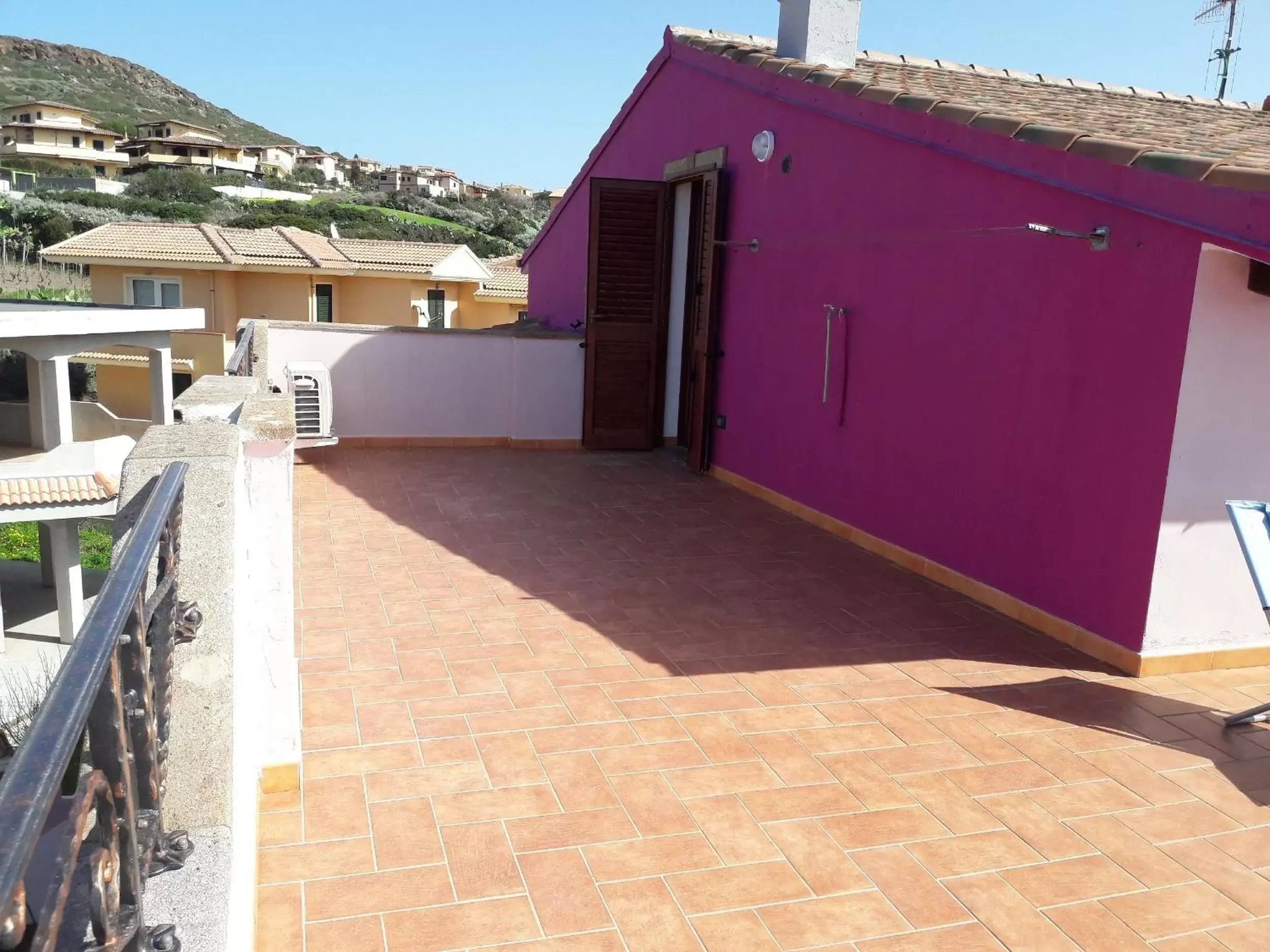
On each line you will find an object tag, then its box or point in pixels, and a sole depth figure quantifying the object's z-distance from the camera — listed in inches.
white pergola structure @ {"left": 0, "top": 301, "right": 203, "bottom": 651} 567.2
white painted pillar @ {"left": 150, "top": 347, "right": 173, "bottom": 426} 686.5
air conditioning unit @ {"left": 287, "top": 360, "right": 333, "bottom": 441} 333.4
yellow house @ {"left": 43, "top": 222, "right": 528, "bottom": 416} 1079.0
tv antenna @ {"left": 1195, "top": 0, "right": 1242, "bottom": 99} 426.9
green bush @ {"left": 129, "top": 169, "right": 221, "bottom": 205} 1939.0
